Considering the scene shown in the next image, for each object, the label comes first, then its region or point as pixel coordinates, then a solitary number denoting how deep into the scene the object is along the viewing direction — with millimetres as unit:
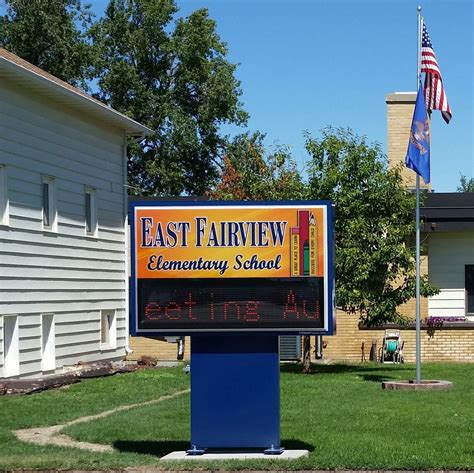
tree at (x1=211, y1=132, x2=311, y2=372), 25000
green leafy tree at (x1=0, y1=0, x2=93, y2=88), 47406
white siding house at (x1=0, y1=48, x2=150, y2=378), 22047
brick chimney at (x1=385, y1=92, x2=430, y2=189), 33375
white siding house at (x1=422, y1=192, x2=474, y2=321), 31734
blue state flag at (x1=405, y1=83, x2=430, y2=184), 20734
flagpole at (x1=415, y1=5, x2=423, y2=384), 20672
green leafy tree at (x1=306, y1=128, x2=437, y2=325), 24484
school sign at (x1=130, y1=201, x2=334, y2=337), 12109
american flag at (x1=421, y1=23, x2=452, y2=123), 20859
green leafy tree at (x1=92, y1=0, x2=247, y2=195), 48719
